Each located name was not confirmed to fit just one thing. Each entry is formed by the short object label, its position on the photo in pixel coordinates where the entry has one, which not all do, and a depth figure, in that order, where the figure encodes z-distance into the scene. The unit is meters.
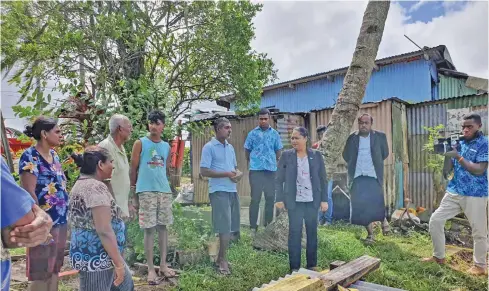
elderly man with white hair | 3.45
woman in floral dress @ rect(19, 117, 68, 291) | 2.88
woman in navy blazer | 4.13
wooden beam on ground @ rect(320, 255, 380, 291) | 3.34
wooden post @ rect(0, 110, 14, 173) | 3.83
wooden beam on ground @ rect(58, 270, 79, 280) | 3.92
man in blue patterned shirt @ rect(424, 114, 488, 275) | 4.22
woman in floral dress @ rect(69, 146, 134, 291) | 2.39
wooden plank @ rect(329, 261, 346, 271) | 3.87
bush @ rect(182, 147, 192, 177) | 17.89
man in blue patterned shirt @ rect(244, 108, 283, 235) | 5.67
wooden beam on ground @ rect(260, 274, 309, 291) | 2.97
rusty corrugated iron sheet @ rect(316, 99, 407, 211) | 7.64
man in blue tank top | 3.83
